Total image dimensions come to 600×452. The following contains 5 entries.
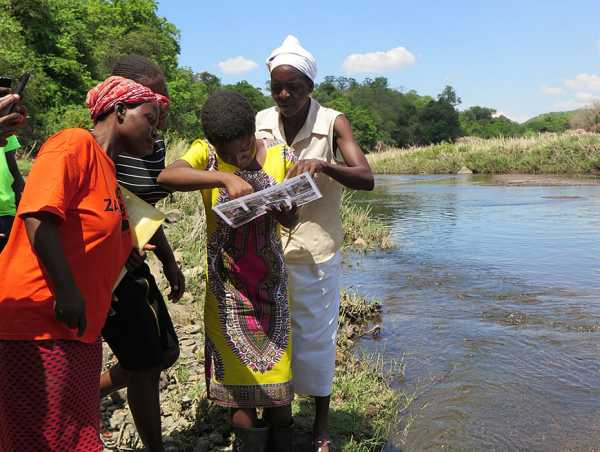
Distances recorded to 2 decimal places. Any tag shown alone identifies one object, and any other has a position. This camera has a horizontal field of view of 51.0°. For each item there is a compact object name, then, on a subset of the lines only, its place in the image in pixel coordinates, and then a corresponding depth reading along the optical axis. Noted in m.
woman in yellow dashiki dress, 2.61
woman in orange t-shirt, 1.91
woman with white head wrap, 2.97
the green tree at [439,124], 63.47
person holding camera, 4.40
